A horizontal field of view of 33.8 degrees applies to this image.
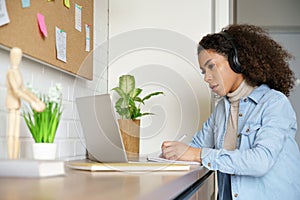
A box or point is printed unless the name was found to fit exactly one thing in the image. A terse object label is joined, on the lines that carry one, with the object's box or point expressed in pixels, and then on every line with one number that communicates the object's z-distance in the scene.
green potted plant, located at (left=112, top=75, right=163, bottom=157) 2.18
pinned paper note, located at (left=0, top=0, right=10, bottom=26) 1.28
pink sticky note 1.56
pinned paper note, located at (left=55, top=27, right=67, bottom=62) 1.73
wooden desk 0.72
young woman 1.64
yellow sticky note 1.83
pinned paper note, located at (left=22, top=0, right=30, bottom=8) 1.43
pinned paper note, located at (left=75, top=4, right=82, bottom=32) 1.97
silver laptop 1.46
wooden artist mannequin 0.93
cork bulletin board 1.38
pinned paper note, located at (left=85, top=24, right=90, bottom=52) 2.12
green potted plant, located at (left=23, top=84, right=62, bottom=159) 1.18
